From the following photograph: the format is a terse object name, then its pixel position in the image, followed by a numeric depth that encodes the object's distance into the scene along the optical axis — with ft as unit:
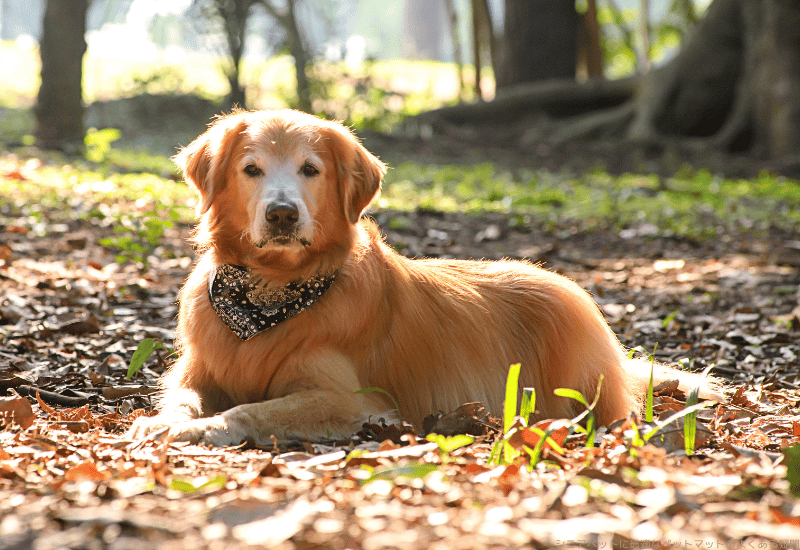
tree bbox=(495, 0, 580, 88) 57.26
